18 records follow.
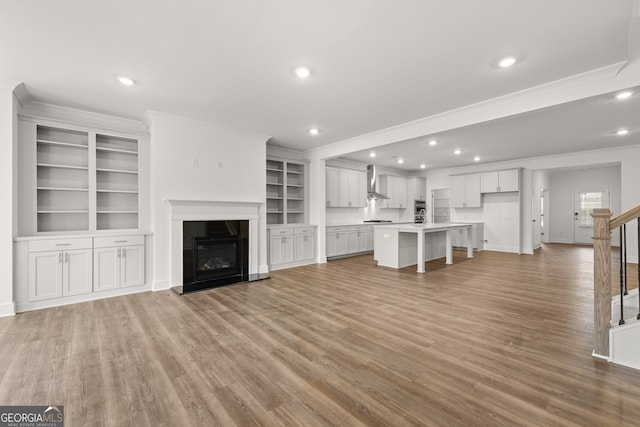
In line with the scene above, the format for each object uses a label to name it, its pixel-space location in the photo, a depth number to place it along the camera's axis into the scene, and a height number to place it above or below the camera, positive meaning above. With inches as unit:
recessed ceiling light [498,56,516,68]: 109.1 +62.0
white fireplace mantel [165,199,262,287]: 174.2 -1.7
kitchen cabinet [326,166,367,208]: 298.8 +29.6
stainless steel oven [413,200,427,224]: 388.2 +3.5
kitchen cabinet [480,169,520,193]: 316.3 +39.0
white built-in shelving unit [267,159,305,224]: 259.0 +21.8
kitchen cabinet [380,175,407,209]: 358.6 +32.0
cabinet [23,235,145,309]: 139.5 -29.1
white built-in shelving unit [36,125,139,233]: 161.9 +20.8
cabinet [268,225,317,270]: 233.8 -29.1
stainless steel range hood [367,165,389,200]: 328.8 +35.8
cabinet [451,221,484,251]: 347.6 -31.2
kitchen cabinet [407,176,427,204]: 391.5 +35.9
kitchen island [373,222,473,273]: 219.8 -27.4
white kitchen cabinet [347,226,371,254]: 299.6 -29.0
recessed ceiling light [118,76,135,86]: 125.0 +62.1
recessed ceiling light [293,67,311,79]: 117.4 +62.1
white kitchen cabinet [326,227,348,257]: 278.5 -28.6
